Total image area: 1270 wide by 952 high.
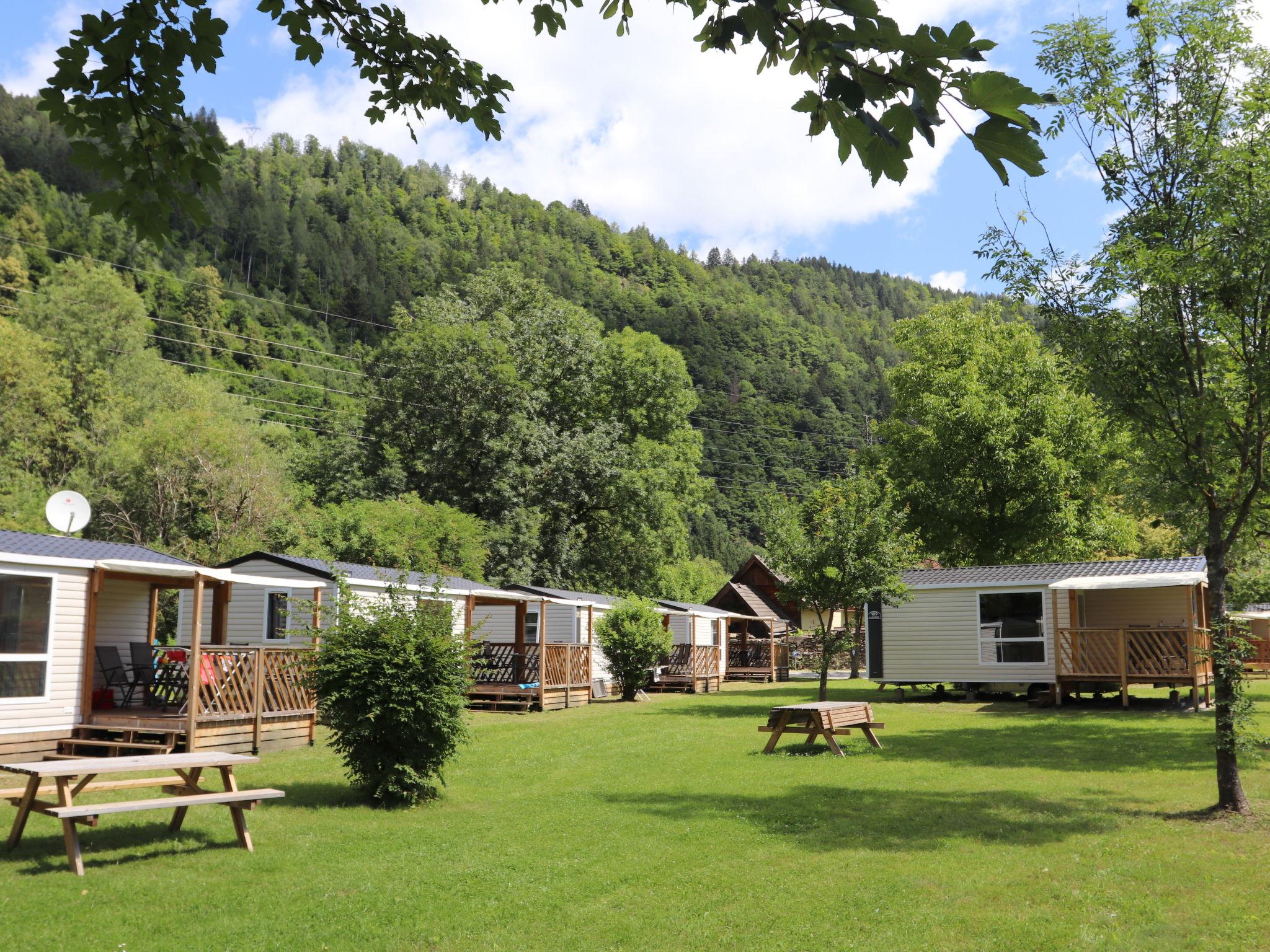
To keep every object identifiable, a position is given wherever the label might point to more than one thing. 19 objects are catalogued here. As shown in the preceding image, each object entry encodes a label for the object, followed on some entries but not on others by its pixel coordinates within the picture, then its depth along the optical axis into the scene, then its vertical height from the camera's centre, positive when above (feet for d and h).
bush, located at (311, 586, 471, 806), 31.09 -2.35
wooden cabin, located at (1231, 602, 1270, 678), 103.04 -2.12
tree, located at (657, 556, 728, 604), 131.25 +6.27
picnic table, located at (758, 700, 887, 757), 43.60 -4.27
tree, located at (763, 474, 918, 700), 67.31 +4.28
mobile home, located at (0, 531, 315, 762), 39.52 -2.56
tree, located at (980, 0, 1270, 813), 30.40 +10.38
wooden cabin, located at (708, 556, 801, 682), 115.96 -0.30
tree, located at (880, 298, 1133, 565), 90.43 +13.69
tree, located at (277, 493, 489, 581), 90.53 +7.54
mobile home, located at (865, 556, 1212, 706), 66.18 -0.36
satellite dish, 51.67 +5.23
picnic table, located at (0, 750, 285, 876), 22.80 -4.23
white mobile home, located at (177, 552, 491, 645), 56.70 +1.44
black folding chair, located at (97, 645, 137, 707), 47.60 -2.61
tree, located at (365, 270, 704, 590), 111.96 +20.29
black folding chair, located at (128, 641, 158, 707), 47.57 -2.42
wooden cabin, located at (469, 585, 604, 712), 70.23 -2.50
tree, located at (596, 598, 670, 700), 78.43 -1.51
